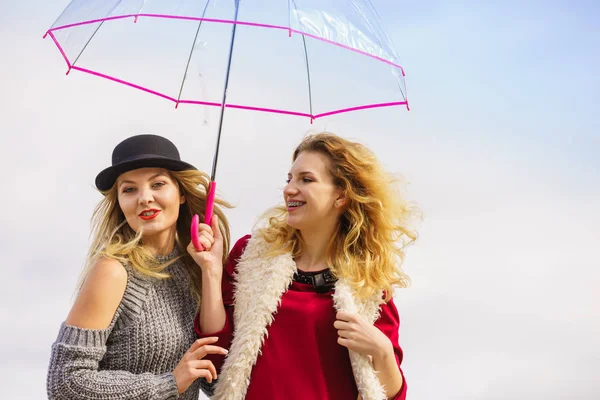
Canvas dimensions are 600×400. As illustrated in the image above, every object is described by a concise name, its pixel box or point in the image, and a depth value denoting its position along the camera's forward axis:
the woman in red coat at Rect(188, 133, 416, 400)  3.78
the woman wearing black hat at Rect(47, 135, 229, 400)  3.59
